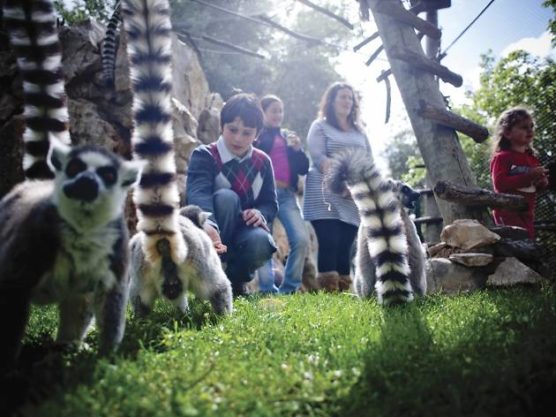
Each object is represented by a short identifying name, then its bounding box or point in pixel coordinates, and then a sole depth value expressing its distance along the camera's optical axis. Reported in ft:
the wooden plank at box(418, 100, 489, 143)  15.03
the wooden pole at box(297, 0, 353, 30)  20.54
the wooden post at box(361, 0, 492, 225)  15.49
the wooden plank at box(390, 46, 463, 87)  15.50
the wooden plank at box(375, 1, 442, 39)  15.70
